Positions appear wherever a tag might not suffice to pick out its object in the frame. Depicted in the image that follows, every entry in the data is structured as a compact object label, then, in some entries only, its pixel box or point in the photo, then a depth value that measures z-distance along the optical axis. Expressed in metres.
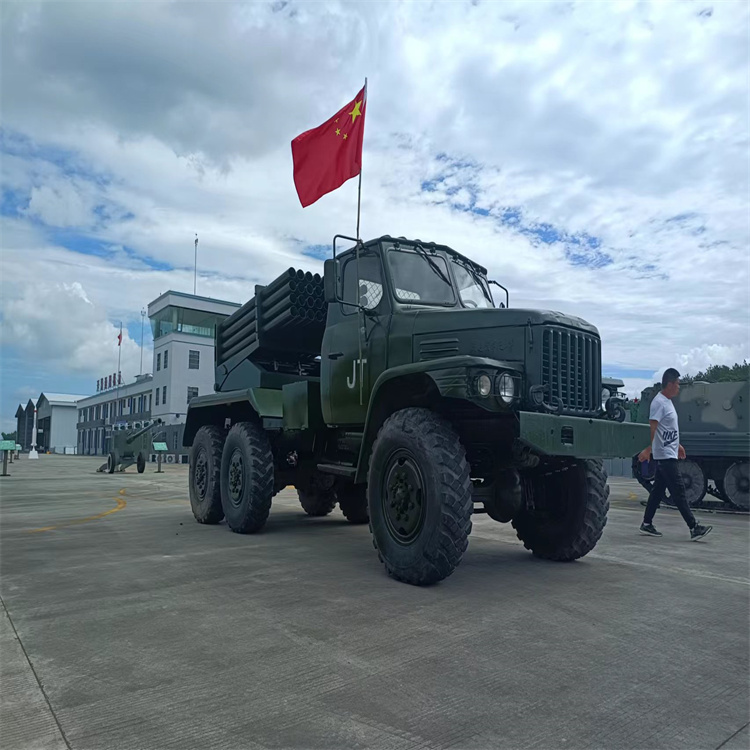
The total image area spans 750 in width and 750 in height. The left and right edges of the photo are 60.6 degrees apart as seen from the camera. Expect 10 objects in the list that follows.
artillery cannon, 25.48
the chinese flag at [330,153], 7.54
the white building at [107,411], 60.28
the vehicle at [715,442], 12.18
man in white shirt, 7.28
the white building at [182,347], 50.66
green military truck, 4.71
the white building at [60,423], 94.62
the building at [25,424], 115.56
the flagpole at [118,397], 64.97
